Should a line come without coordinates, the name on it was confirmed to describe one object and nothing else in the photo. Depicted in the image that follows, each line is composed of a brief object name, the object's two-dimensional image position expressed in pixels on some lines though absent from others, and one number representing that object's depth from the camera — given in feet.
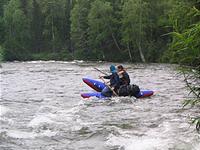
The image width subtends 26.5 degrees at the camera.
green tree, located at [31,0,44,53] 212.64
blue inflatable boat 54.39
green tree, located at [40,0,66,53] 201.46
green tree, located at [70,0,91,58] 179.42
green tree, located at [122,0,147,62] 155.02
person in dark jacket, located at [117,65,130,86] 53.94
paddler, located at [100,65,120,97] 54.13
